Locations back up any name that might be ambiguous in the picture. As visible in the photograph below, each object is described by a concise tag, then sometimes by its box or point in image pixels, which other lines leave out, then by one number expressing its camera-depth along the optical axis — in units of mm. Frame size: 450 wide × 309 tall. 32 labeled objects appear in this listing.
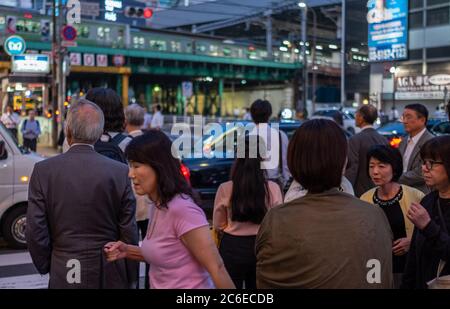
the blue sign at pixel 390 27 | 33406
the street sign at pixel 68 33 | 21281
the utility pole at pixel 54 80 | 24469
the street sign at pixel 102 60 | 46884
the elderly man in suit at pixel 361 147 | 6434
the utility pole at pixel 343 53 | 42156
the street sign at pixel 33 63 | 23047
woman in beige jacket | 3977
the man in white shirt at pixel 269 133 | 6232
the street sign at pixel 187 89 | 33272
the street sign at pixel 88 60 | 45062
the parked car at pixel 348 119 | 35375
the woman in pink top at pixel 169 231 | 2783
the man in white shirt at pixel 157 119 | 23459
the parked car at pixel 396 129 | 16656
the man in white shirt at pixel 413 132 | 5960
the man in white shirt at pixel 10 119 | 19719
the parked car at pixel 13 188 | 8047
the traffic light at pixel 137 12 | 23109
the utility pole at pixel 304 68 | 41428
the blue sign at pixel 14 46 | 24844
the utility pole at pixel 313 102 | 45094
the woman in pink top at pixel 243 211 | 4230
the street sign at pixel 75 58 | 43053
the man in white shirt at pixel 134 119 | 5926
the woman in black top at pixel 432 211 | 3264
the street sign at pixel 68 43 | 21078
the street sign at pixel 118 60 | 48156
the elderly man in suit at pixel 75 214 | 3408
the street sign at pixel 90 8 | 20594
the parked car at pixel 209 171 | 9531
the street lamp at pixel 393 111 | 32412
